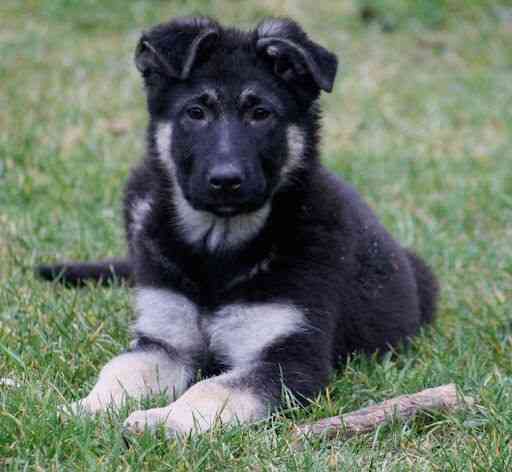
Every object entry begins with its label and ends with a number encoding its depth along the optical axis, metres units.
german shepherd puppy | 8.41
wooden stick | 7.51
